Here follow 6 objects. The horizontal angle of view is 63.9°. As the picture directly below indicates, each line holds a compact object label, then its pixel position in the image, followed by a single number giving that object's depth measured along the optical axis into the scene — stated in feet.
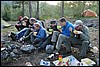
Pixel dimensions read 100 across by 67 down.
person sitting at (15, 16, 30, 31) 8.41
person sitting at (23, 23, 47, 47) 6.88
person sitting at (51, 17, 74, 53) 6.16
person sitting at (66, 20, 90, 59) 5.95
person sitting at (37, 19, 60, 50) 6.71
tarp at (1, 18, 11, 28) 11.60
